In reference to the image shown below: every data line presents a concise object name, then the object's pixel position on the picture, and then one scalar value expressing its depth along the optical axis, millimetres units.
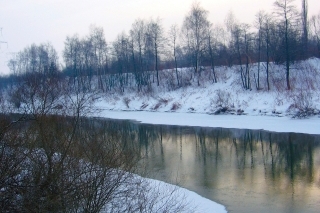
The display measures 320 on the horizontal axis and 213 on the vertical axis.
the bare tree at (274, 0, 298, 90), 30984
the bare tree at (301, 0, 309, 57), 36312
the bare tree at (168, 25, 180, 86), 45138
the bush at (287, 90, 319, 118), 24297
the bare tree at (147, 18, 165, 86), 45562
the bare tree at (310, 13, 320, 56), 38812
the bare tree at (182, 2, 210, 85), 40406
